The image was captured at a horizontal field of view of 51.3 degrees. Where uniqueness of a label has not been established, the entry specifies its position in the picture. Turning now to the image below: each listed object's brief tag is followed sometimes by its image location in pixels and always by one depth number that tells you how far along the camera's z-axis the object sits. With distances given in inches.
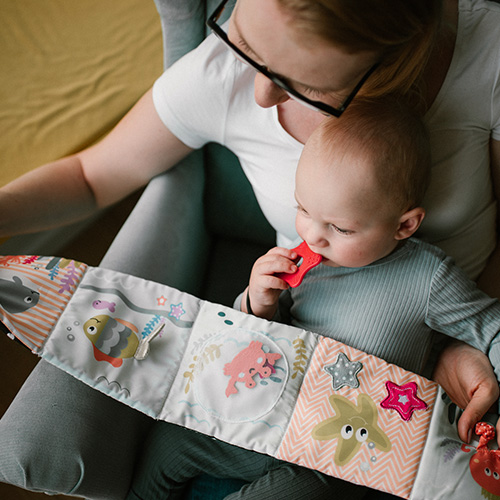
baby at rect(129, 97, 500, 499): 28.8
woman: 23.7
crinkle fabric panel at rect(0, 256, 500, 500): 29.6
